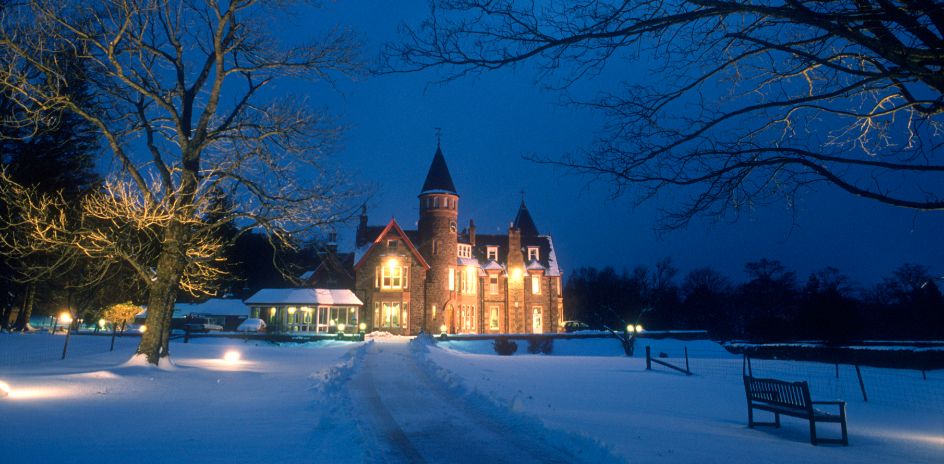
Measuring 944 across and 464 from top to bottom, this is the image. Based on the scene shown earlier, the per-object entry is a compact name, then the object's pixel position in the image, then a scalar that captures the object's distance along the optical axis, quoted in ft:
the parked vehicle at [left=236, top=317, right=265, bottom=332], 140.97
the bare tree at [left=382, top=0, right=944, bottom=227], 17.44
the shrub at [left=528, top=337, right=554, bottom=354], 136.56
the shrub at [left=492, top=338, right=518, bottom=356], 131.44
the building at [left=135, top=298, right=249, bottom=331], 177.06
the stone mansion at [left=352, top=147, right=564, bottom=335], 153.58
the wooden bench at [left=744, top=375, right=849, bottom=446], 28.37
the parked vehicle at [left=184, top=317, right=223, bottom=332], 150.10
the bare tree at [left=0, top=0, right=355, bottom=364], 45.60
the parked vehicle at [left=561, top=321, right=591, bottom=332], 198.82
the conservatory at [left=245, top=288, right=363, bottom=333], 147.74
